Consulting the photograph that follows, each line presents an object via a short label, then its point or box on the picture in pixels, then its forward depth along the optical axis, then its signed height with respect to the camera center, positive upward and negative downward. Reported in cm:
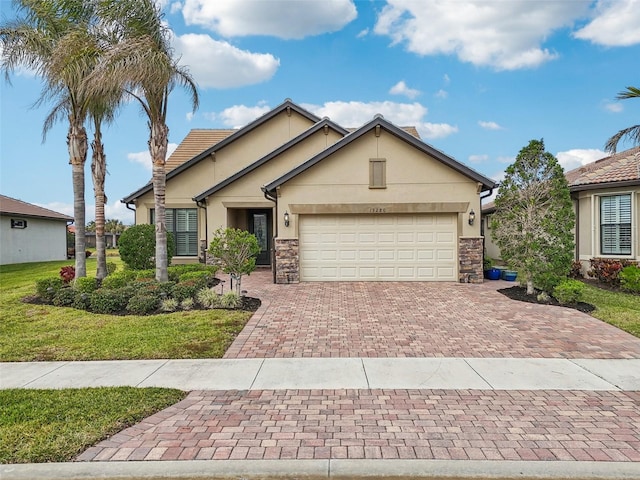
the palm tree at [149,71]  1020 +458
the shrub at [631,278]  1218 -135
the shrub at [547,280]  1113 -126
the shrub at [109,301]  987 -154
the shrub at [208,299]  1009 -154
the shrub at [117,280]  1140 -118
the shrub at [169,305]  979 -164
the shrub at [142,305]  970 -160
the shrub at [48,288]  1119 -136
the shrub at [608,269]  1359 -117
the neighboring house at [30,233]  2397 +60
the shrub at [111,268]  1534 -110
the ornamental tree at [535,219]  1120 +52
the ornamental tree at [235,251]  1071 -31
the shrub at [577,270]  1560 -135
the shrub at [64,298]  1061 -155
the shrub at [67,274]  1286 -111
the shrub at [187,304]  993 -164
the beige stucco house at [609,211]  1404 +94
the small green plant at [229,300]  1002 -157
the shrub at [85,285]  1112 -126
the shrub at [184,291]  1044 -137
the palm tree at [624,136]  1383 +354
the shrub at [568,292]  1030 -149
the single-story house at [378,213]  1399 +92
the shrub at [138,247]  1509 -27
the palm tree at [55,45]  1090 +563
